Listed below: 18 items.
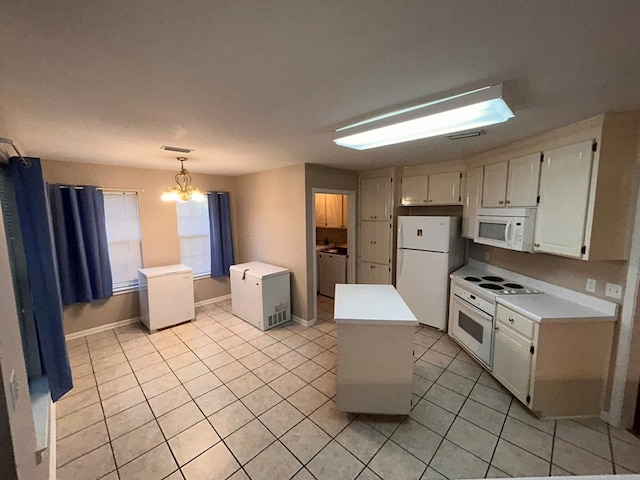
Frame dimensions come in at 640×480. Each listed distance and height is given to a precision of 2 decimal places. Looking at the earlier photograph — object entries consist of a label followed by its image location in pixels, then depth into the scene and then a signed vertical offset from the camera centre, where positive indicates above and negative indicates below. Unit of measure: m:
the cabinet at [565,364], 2.05 -1.24
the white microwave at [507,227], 2.39 -0.16
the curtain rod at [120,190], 3.36 +0.39
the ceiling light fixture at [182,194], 3.14 +0.28
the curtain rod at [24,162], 1.65 +0.37
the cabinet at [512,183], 2.39 +0.29
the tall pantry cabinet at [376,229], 4.03 -0.26
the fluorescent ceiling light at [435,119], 1.41 +0.60
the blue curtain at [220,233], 4.61 -0.32
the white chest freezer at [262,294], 3.66 -1.17
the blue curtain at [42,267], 1.70 -0.34
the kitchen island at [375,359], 2.00 -1.15
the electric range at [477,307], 2.57 -1.04
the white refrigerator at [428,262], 3.38 -0.68
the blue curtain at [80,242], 3.22 -0.32
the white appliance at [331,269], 4.74 -1.05
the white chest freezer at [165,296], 3.60 -1.15
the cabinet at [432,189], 3.48 +0.34
